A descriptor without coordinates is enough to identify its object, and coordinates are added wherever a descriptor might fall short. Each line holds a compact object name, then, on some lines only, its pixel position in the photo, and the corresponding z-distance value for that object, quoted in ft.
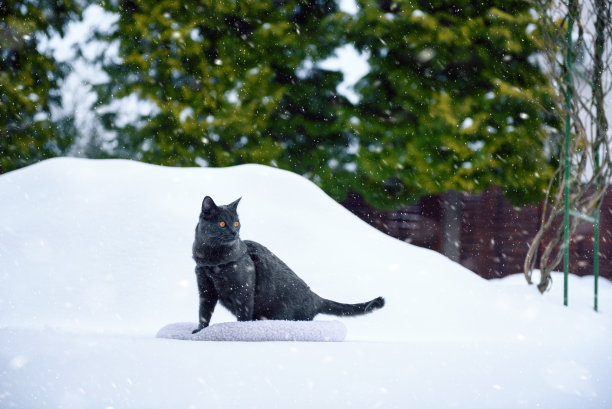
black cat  6.23
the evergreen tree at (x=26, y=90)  18.54
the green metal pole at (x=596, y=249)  12.42
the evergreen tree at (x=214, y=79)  17.99
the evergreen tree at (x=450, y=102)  18.15
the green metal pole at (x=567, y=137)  11.46
